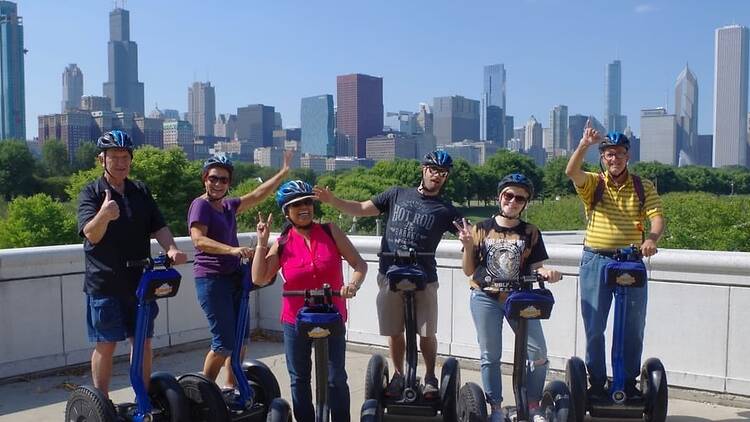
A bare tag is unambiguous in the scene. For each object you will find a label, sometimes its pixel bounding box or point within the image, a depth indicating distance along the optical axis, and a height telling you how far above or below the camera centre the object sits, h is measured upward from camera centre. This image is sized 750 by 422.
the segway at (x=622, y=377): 5.04 -1.43
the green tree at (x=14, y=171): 90.56 -0.63
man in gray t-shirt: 5.38 -0.51
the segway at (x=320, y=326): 4.16 -0.87
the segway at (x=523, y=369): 4.59 -1.26
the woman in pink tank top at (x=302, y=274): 4.39 -0.63
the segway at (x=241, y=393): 4.76 -1.47
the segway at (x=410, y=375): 5.05 -1.44
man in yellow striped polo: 5.28 -0.46
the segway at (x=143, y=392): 4.59 -1.40
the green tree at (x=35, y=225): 45.16 -3.59
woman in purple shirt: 5.23 -0.70
